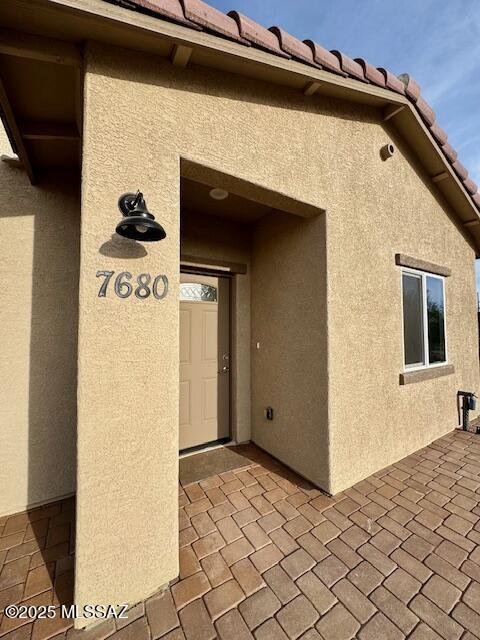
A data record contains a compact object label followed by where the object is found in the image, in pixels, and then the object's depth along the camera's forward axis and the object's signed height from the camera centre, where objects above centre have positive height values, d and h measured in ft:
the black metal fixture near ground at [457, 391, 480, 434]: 16.16 -4.82
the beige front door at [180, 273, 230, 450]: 13.00 -1.53
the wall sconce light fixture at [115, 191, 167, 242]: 5.55 +2.36
